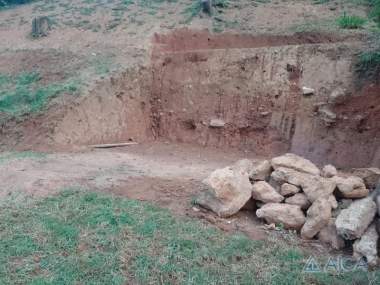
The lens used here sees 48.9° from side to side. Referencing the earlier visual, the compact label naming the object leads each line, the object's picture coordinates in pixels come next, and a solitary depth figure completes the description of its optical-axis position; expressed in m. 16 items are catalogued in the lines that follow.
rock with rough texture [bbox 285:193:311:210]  4.82
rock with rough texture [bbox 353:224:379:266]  4.02
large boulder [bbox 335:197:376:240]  4.21
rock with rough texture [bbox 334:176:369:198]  4.99
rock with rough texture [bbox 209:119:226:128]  9.54
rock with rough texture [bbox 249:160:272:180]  5.34
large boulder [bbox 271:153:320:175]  5.28
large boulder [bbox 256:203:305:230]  4.63
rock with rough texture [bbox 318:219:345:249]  4.34
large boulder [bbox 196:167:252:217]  4.81
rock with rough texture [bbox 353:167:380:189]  5.42
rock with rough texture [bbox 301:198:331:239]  4.48
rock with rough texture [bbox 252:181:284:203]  4.90
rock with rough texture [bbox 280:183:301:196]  4.94
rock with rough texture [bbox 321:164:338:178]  5.45
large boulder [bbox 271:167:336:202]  4.81
